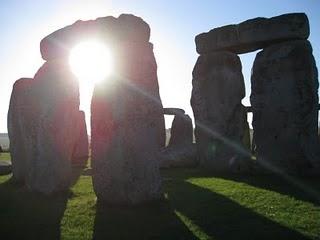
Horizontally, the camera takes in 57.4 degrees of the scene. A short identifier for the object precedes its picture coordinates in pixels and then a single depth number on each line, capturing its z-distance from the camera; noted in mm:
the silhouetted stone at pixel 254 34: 9559
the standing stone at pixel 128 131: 6229
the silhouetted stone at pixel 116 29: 6364
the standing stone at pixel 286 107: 9379
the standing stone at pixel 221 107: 10946
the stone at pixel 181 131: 13179
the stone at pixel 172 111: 14401
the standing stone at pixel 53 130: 7311
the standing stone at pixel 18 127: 8803
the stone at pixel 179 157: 11957
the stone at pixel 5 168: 11116
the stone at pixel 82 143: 15072
